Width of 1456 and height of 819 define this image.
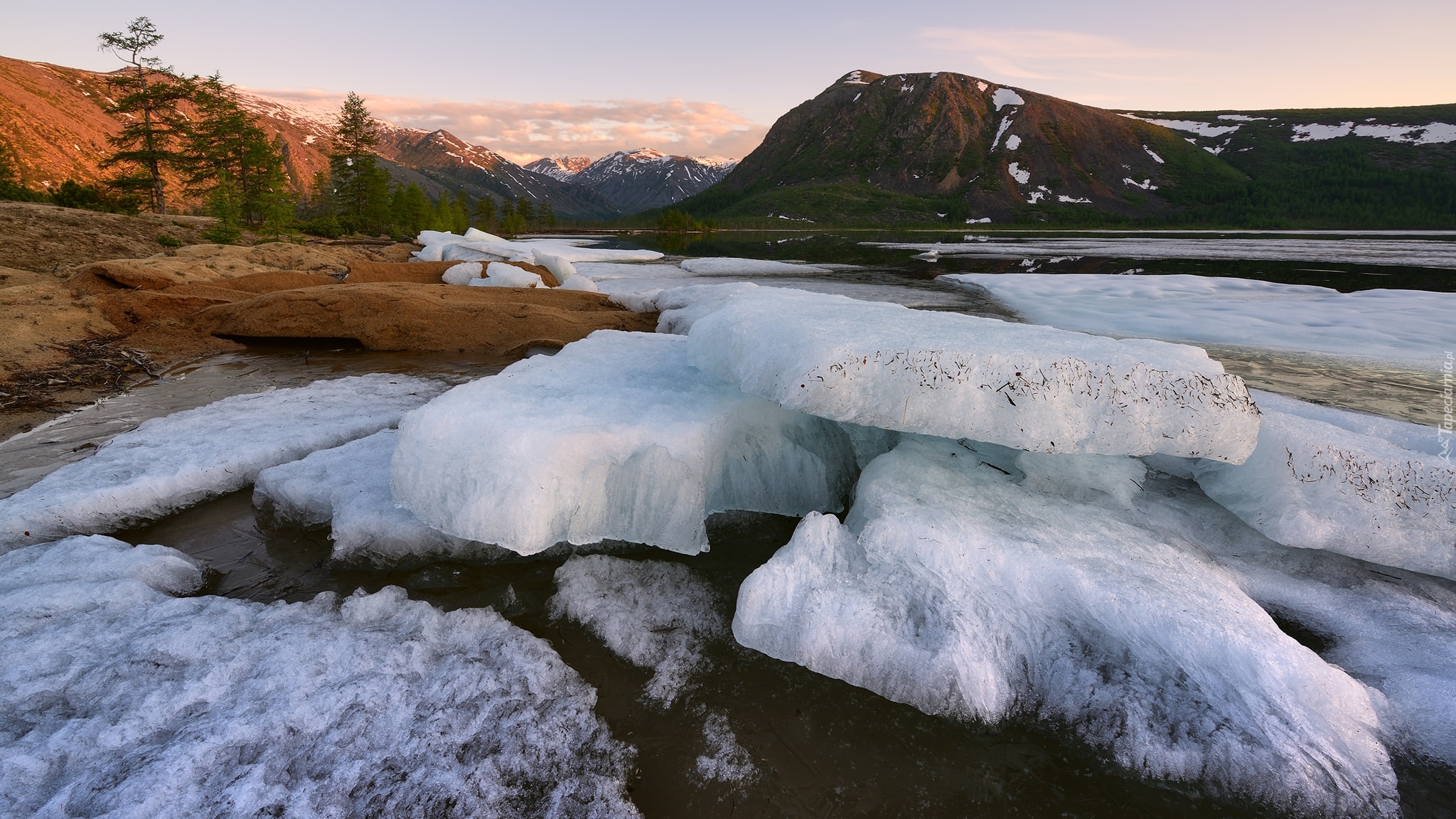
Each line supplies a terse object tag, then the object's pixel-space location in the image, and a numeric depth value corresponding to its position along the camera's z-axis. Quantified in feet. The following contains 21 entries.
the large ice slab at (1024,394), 9.32
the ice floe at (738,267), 58.54
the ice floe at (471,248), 52.70
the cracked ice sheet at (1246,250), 86.58
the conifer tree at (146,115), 81.05
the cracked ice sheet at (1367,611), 7.18
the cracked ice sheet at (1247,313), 25.35
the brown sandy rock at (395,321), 26.99
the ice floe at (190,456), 11.10
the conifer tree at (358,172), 120.06
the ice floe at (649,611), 8.64
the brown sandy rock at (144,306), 26.63
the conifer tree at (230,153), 84.89
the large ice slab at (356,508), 10.71
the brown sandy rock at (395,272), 37.27
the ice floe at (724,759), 6.93
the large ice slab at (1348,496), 9.20
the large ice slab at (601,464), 9.68
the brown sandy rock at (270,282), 32.24
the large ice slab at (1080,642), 6.81
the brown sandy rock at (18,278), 30.04
